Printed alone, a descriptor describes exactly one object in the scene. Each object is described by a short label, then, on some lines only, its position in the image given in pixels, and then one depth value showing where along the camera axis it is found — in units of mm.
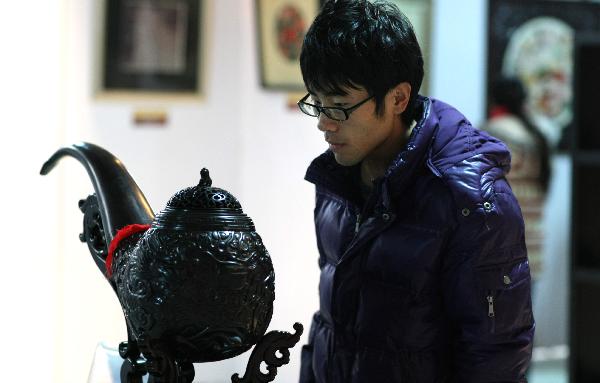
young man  1684
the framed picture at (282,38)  4723
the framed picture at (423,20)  5754
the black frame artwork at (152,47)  4418
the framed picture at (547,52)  6555
